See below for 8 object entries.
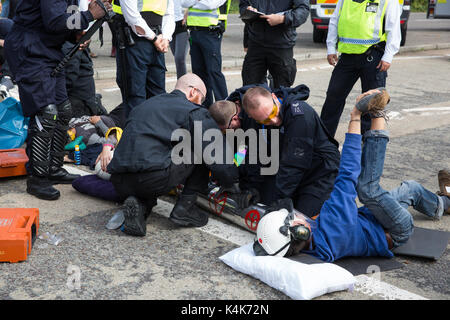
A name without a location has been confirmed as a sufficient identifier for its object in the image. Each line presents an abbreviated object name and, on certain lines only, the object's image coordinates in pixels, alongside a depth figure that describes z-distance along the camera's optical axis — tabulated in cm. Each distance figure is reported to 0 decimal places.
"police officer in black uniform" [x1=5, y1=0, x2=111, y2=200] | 422
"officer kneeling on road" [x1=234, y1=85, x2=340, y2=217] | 395
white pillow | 305
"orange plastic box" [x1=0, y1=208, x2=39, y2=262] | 339
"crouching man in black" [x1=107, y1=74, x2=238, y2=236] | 382
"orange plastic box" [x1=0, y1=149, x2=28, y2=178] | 486
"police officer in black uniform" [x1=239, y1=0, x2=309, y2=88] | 596
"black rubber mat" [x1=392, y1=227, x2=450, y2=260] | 363
